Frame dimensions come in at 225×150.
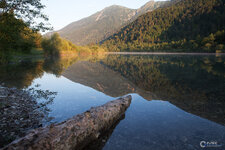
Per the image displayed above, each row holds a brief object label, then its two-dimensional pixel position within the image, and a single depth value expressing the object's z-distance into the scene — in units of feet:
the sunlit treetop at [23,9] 53.16
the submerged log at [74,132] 12.49
